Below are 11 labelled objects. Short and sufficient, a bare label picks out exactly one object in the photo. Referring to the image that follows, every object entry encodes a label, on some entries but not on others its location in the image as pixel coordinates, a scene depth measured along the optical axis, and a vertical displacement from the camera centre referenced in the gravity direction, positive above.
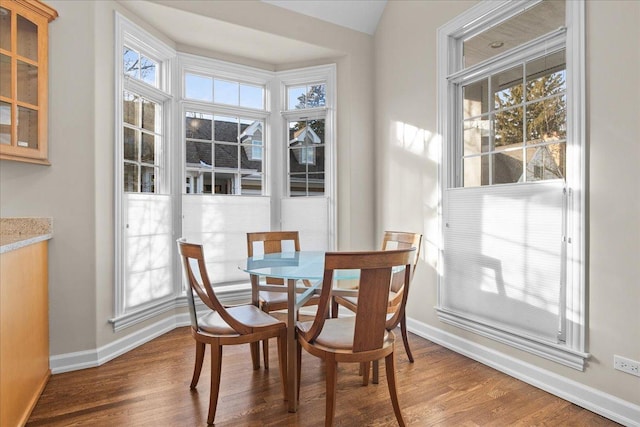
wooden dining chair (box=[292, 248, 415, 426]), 1.68 -0.57
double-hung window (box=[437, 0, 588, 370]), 2.19 +0.24
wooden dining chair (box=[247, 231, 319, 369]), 2.71 -0.36
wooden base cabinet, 1.74 -0.67
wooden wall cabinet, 2.34 +0.86
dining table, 2.07 -0.38
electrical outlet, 1.92 -0.83
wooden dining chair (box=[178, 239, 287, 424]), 1.99 -0.67
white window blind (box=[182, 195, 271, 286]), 3.68 -0.17
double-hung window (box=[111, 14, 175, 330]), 2.98 +0.29
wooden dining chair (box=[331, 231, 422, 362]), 2.67 -0.59
